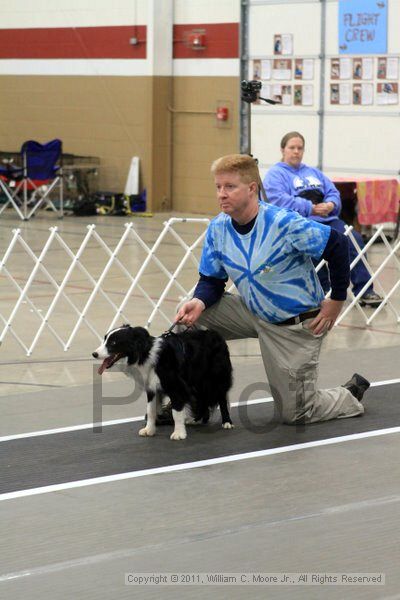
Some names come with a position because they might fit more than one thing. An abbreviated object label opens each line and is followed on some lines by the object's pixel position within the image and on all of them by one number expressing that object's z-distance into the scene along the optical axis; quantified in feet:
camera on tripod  25.80
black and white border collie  15.83
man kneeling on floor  16.34
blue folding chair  48.88
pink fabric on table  40.22
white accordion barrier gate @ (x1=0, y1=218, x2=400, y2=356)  25.11
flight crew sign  44.78
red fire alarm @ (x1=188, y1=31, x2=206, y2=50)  50.49
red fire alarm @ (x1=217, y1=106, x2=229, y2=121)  49.96
